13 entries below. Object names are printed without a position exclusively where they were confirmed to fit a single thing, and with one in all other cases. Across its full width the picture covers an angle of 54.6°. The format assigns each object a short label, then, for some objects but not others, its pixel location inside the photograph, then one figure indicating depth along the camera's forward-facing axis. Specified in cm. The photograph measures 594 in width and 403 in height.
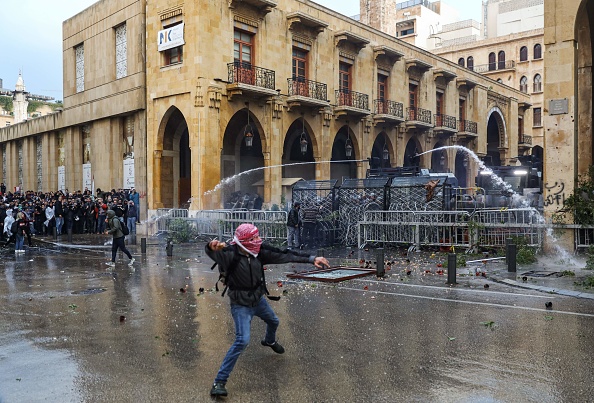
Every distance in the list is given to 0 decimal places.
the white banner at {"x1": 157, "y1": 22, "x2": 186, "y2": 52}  2441
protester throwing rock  539
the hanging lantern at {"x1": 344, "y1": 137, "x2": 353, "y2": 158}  3116
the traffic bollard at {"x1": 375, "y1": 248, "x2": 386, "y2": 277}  1186
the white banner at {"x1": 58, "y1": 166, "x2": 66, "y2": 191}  3503
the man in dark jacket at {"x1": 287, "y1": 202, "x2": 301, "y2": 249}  1757
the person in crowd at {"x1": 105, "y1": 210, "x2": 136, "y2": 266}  1432
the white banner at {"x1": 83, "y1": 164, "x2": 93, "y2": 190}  3206
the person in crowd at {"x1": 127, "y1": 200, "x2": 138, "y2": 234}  2428
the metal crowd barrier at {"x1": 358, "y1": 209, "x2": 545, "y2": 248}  1452
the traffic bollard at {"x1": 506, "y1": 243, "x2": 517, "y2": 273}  1207
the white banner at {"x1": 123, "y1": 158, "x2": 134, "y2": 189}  2850
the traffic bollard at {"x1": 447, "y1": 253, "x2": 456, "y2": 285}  1089
